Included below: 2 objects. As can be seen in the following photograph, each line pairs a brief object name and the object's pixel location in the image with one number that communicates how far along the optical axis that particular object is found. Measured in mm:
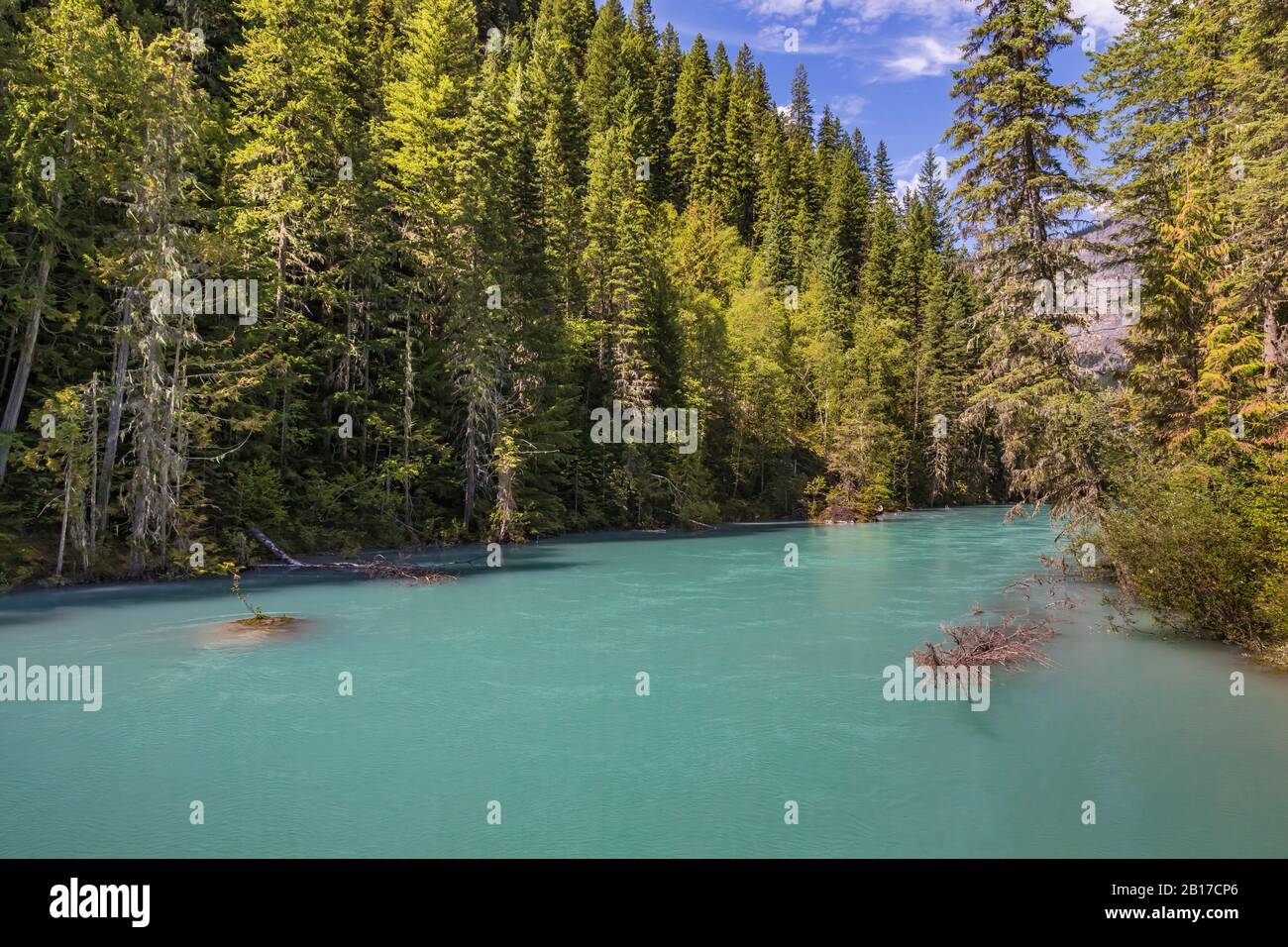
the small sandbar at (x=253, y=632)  14848
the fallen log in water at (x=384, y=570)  22512
